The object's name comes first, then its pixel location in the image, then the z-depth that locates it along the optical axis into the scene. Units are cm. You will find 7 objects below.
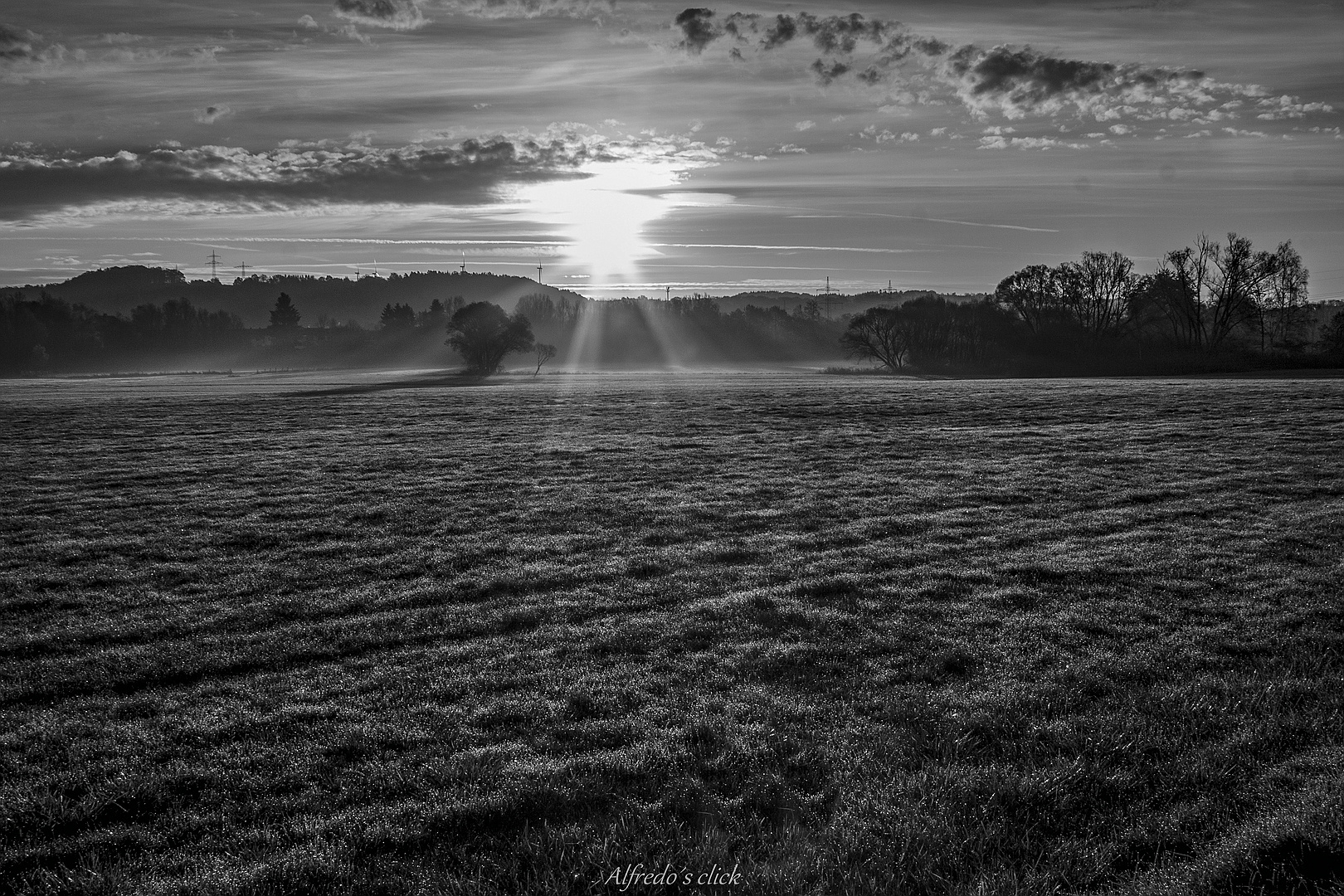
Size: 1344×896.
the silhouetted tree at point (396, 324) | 19762
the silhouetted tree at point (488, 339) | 9775
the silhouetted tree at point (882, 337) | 11075
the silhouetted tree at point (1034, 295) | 11444
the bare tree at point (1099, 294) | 10956
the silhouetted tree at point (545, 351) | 10894
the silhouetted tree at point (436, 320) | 19512
